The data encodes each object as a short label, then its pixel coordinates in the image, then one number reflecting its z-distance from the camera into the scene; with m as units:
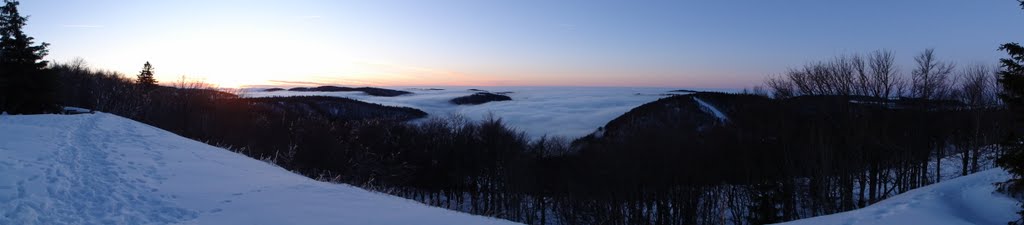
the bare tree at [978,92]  32.50
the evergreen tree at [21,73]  24.42
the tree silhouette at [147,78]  65.76
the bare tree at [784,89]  33.44
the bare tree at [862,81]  29.12
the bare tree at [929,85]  28.97
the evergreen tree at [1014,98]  9.05
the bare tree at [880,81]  28.17
